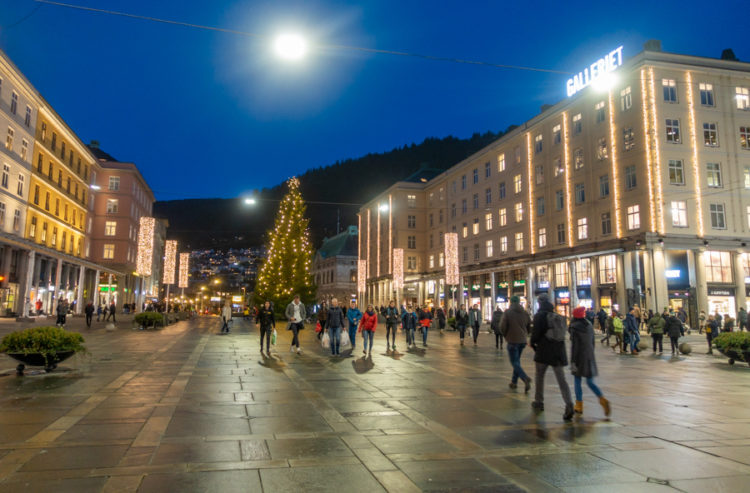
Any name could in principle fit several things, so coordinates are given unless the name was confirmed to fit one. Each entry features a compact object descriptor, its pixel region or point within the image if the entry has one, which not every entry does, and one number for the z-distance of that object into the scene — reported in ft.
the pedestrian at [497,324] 66.33
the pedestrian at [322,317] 66.90
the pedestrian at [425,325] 73.67
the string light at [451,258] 126.72
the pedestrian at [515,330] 34.53
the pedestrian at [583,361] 26.20
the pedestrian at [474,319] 76.07
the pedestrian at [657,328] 65.72
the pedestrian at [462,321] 78.18
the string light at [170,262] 109.70
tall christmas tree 165.27
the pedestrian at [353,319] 59.82
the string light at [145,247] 103.04
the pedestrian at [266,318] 57.06
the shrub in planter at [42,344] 37.50
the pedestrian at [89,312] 111.34
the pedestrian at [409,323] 71.51
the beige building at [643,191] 117.29
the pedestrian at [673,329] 64.69
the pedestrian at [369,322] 55.93
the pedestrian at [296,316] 55.26
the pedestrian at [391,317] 66.74
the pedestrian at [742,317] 91.61
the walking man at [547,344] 26.73
